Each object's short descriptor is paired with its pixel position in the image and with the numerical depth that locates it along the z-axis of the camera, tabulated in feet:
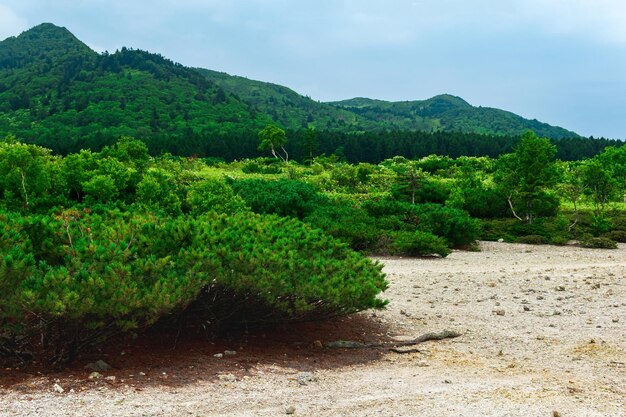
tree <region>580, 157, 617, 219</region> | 70.49
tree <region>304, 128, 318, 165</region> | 204.40
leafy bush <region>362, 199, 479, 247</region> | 55.98
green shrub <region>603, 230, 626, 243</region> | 64.90
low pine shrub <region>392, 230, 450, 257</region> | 47.42
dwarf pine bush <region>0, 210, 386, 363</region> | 15.39
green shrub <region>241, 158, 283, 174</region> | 149.28
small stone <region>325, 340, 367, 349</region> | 20.40
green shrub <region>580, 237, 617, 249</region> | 59.16
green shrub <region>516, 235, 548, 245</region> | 61.98
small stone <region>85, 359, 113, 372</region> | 16.58
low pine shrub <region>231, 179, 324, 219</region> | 56.90
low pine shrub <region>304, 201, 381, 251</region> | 49.67
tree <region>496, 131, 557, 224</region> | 70.28
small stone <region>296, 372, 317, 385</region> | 16.58
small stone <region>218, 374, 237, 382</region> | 16.43
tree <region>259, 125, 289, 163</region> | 192.34
